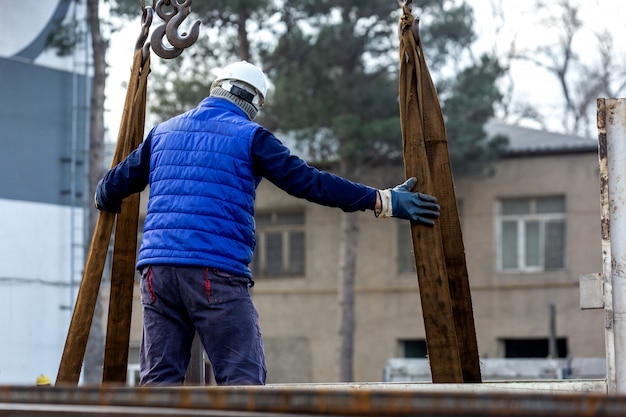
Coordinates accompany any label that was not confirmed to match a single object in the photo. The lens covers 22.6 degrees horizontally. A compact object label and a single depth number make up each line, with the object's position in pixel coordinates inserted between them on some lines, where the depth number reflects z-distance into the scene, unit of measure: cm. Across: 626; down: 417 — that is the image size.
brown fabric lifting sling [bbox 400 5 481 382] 624
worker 596
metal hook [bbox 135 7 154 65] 734
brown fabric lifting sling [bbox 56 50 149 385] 675
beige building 3903
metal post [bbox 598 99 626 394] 571
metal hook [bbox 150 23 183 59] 720
